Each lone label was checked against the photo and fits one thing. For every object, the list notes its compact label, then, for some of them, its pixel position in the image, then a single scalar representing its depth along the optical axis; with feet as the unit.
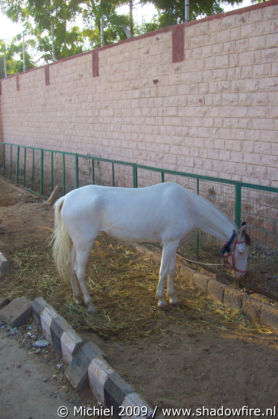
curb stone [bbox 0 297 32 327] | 14.26
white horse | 14.96
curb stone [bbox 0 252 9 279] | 18.67
